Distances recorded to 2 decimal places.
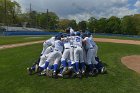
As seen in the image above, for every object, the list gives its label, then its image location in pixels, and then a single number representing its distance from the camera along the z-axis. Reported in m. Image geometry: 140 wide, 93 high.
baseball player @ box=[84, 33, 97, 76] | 4.98
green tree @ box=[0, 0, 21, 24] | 43.95
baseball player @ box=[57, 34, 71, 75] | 4.78
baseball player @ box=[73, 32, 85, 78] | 4.75
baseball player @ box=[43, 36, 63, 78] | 4.85
